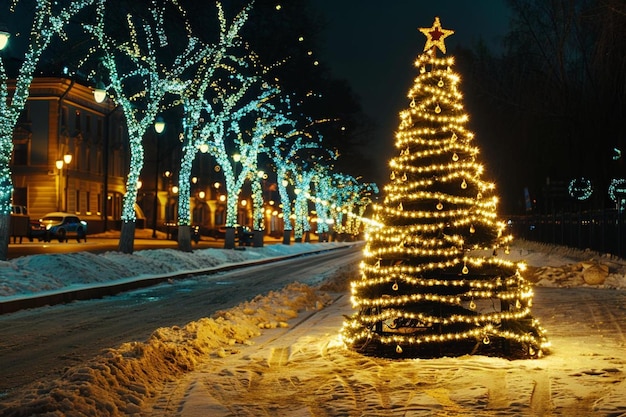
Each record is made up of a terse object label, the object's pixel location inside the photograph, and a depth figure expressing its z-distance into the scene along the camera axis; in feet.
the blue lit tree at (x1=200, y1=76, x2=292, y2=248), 141.49
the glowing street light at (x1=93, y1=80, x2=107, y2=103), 92.94
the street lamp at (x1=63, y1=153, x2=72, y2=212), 226.28
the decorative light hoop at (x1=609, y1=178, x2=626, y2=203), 122.34
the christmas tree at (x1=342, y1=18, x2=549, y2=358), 36.76
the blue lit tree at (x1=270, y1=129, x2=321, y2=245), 185.35
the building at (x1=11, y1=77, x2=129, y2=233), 225.35
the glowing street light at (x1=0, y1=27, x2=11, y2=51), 68.72
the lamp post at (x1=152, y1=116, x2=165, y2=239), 112.68
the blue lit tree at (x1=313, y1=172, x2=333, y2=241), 266.30
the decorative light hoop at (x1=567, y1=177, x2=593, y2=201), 135.74
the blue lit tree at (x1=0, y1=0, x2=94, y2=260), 76.13
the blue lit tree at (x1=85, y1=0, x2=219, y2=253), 99.19
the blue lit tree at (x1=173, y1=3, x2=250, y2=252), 110.83
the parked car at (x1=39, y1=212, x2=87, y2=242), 189.47
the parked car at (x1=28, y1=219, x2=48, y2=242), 186.88
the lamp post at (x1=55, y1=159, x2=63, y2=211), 223.51
